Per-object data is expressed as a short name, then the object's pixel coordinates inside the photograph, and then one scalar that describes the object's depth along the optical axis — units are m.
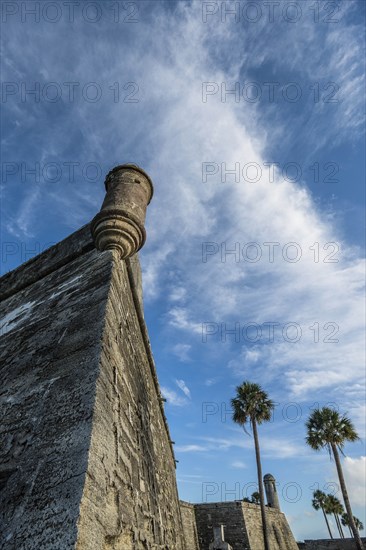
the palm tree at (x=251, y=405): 20.06
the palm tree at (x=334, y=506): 34.88
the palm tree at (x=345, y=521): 37.82
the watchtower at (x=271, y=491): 26.55
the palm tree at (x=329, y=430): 18.42
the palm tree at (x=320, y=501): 35.99
